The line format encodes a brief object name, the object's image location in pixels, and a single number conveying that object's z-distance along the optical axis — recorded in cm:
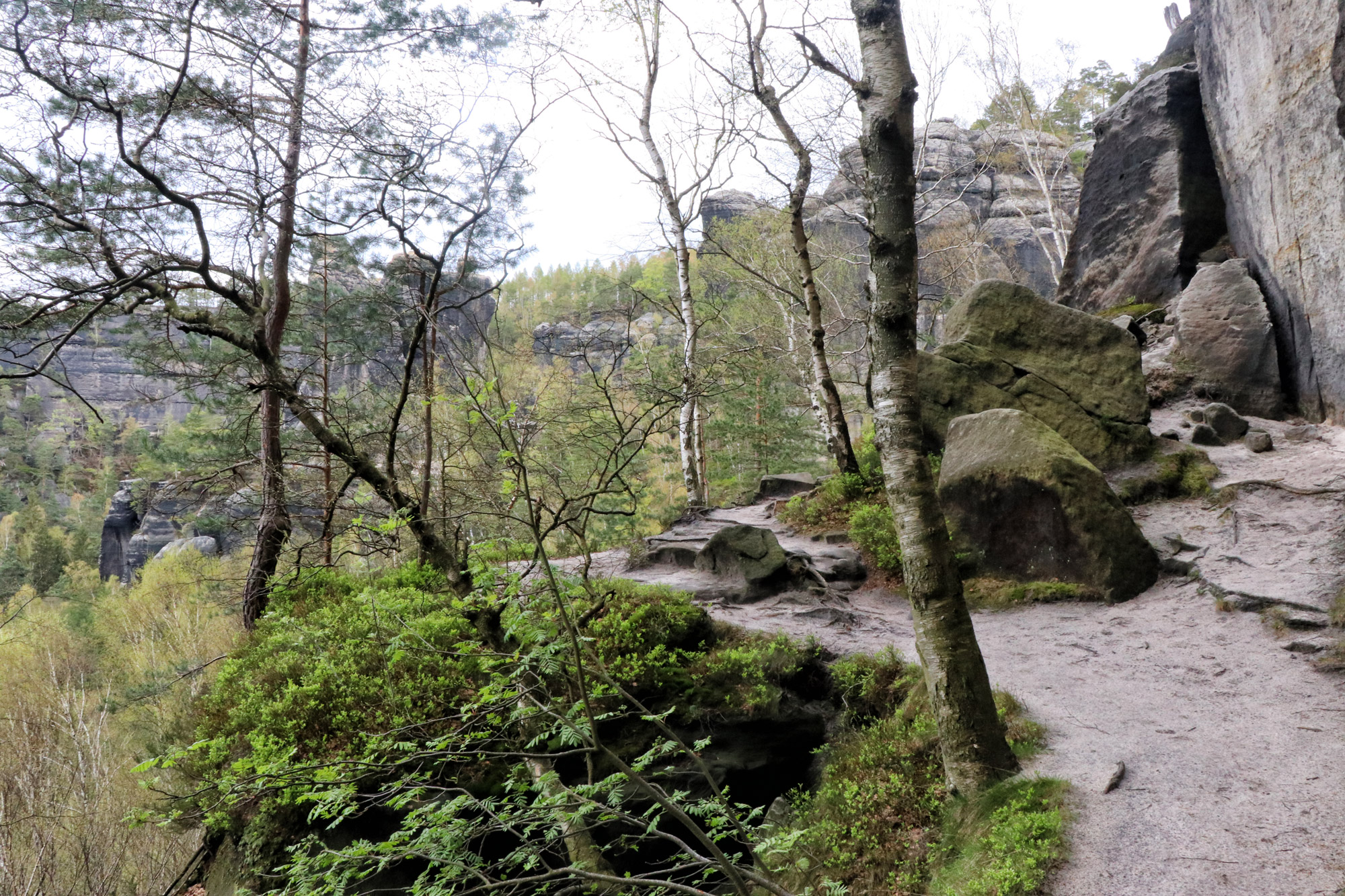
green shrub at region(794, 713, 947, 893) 391
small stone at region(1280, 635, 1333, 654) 469
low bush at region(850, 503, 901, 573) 819
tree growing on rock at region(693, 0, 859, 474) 1006
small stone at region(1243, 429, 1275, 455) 798
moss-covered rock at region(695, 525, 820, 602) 790
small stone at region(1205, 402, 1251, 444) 858
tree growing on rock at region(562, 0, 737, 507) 1237
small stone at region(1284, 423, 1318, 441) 802
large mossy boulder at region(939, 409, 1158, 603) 659
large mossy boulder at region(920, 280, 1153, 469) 877
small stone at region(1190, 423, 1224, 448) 855
